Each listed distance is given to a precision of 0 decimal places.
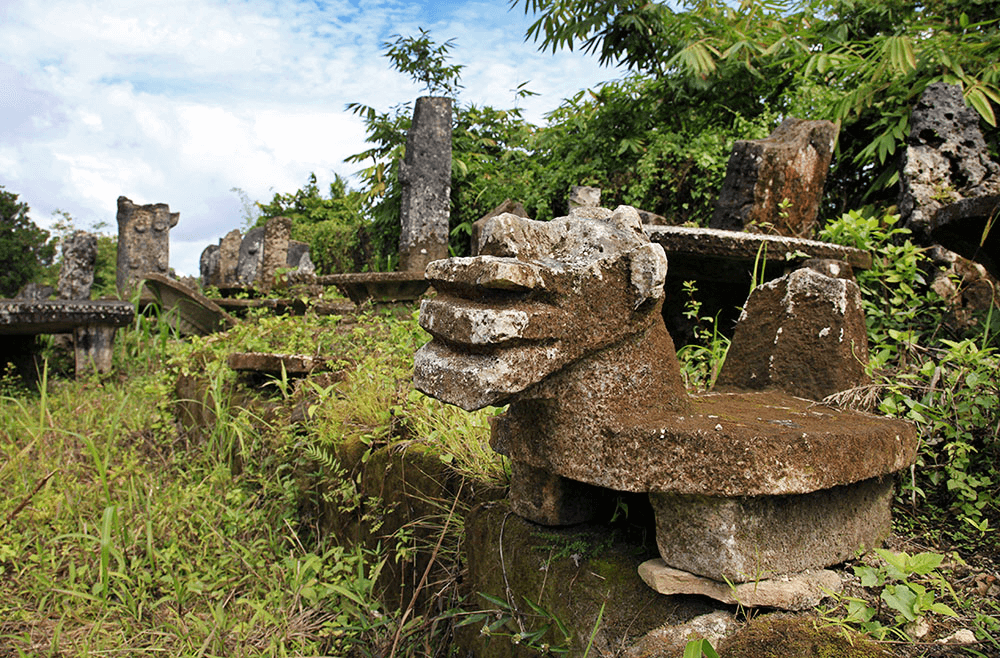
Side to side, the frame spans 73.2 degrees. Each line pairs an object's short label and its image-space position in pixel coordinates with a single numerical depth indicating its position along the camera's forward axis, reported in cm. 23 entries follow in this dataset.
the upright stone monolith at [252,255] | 1108
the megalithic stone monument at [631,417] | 136
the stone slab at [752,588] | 138
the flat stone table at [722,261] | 275
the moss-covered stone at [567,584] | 149
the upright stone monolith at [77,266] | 805
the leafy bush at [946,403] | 203
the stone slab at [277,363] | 389
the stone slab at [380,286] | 598
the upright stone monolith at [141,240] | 1115
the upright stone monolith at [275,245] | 959
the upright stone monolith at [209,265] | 1321
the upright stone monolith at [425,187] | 713
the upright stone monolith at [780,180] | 350
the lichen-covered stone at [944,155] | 357
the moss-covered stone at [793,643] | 122
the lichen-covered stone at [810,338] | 205
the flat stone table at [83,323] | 618
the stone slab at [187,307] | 729
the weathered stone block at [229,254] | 1290
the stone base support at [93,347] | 670
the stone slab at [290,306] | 573
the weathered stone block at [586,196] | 403
